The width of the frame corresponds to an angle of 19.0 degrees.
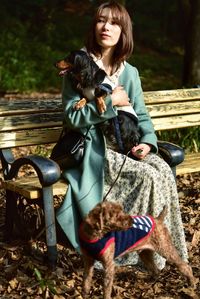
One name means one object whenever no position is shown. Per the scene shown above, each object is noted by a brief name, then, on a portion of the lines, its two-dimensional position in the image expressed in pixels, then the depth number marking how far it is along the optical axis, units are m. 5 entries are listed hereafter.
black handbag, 4.27
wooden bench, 4.07
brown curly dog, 3.31
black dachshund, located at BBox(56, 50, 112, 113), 4.18
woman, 4.21
